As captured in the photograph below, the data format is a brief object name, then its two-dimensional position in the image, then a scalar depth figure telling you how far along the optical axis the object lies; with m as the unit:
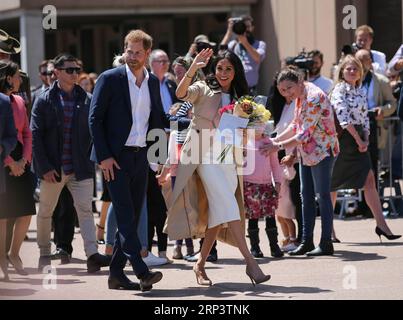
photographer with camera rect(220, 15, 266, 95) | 15.77
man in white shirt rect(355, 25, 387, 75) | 14.19
